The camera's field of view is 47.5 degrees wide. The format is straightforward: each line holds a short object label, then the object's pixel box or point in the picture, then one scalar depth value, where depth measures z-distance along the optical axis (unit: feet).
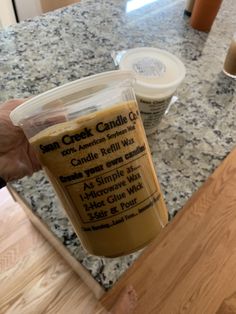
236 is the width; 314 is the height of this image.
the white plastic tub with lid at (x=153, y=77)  1.30
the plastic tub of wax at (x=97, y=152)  0.84
